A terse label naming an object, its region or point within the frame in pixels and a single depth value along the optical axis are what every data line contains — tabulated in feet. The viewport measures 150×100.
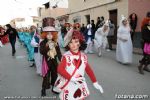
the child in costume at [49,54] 8.36
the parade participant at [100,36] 19.07
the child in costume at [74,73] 5.08
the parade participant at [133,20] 23.55
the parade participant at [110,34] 22.99
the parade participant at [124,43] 14.91
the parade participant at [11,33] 21.19
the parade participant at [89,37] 21.11
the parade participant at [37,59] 12.31
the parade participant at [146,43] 12.14
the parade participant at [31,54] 15.28
